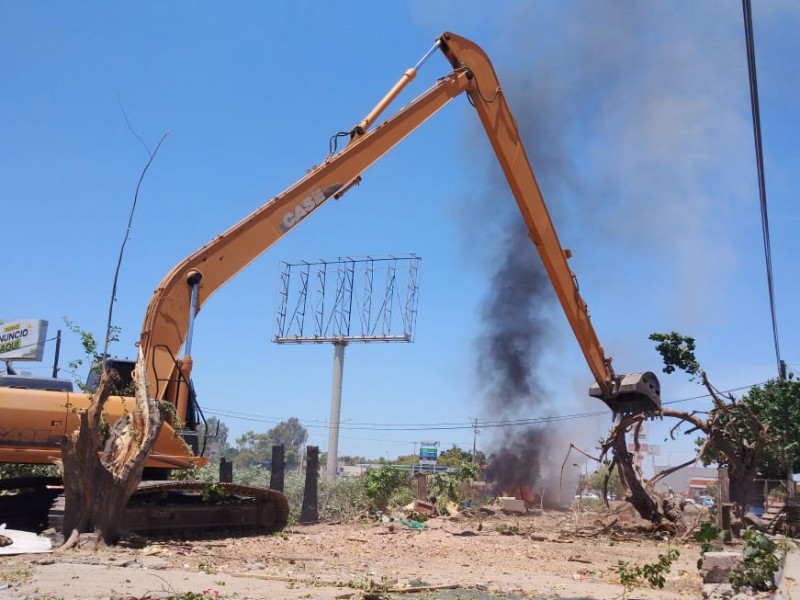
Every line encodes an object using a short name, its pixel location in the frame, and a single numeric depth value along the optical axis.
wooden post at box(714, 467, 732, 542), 16.50
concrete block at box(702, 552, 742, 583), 8.77
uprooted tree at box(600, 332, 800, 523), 17.88
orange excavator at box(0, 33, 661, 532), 11.34
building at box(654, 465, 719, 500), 66.74
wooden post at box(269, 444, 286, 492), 18.48
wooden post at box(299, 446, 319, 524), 18.56
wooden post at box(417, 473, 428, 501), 22.28
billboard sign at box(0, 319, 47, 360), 40.59
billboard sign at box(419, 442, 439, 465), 60.88
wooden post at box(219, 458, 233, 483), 19.08
